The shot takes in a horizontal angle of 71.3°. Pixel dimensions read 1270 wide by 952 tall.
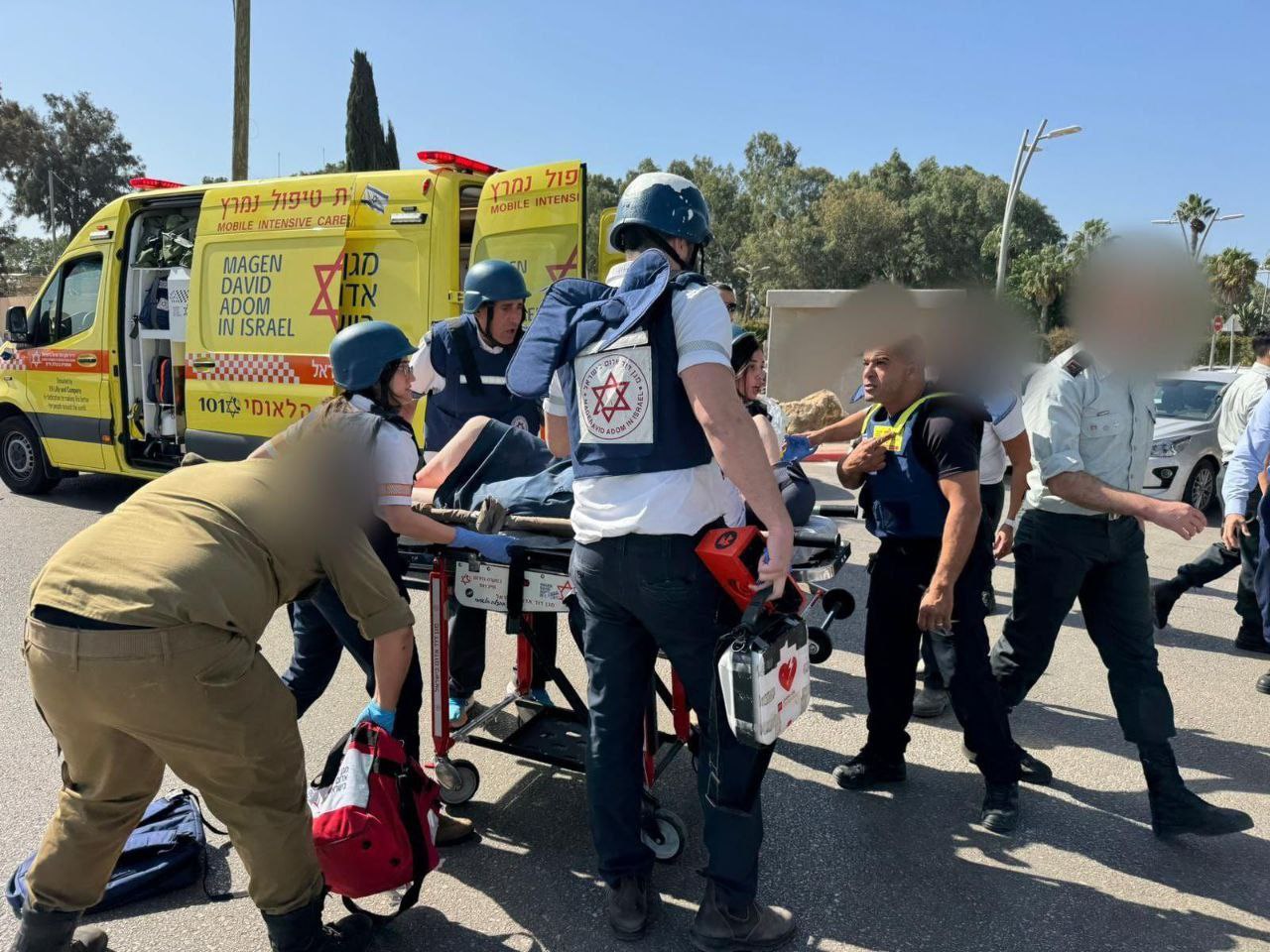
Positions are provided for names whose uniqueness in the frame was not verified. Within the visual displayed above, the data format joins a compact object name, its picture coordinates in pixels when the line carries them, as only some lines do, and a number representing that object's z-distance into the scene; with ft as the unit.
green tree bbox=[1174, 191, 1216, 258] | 177.27
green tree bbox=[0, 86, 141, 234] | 144.05
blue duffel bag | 8.92
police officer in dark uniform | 9.99
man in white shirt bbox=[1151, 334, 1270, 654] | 16.70
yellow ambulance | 20.88
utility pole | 47.26
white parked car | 28.91
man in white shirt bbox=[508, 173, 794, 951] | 7.47
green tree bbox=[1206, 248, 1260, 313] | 135.23
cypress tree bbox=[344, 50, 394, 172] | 112.47
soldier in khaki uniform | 6.35
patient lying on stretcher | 10.84
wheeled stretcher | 9.78
